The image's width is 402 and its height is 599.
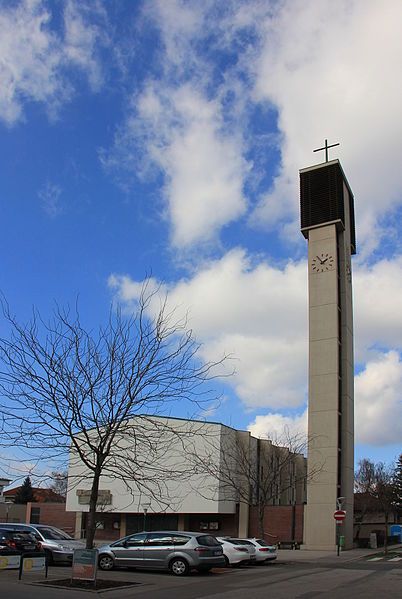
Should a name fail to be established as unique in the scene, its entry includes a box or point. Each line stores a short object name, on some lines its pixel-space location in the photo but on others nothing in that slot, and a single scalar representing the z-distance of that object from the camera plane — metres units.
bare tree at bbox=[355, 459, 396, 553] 68.75
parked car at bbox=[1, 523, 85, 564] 22.06
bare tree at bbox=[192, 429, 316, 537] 46.88
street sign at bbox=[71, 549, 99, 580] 16.22
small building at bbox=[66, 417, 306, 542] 47.16
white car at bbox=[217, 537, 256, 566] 24.62
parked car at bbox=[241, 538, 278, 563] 26.16
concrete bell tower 42.34
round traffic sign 33.85
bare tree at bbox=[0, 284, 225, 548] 17.58
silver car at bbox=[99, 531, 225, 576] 19.95
